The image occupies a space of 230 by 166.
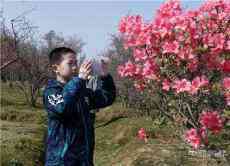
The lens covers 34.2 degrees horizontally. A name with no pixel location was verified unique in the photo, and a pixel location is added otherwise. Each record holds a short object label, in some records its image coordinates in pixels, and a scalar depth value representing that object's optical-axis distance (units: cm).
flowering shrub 322
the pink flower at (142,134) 489
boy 235
